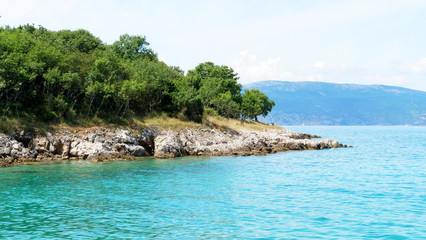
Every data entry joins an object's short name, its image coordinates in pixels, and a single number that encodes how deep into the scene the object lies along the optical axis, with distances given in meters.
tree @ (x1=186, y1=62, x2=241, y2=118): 86.81
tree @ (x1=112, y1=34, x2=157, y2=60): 100.06
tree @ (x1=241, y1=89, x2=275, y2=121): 119.44
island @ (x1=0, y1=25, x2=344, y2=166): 49.81
